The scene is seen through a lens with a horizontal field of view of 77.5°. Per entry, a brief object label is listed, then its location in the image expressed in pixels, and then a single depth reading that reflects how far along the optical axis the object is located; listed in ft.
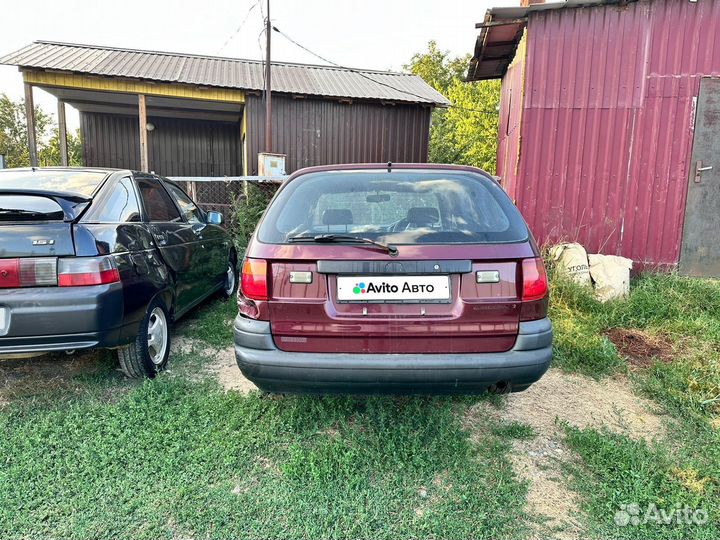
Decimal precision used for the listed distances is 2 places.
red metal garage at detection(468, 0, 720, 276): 18.16
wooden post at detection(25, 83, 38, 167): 30.01
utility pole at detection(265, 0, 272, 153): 32.82
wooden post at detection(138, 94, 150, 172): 31.71
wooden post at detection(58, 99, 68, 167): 37.19
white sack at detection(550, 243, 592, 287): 16.66
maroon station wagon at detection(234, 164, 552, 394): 6.76
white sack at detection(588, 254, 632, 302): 16.40
